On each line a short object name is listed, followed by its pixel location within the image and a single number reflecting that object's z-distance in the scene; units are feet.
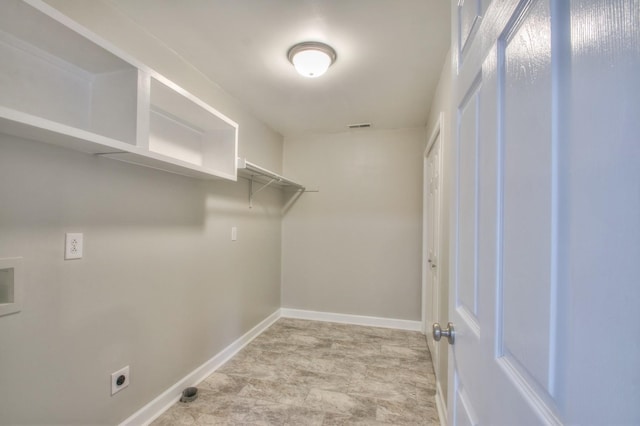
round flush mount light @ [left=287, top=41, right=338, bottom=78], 6.15
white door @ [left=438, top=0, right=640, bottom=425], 0.87
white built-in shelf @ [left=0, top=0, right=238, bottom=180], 3.42
